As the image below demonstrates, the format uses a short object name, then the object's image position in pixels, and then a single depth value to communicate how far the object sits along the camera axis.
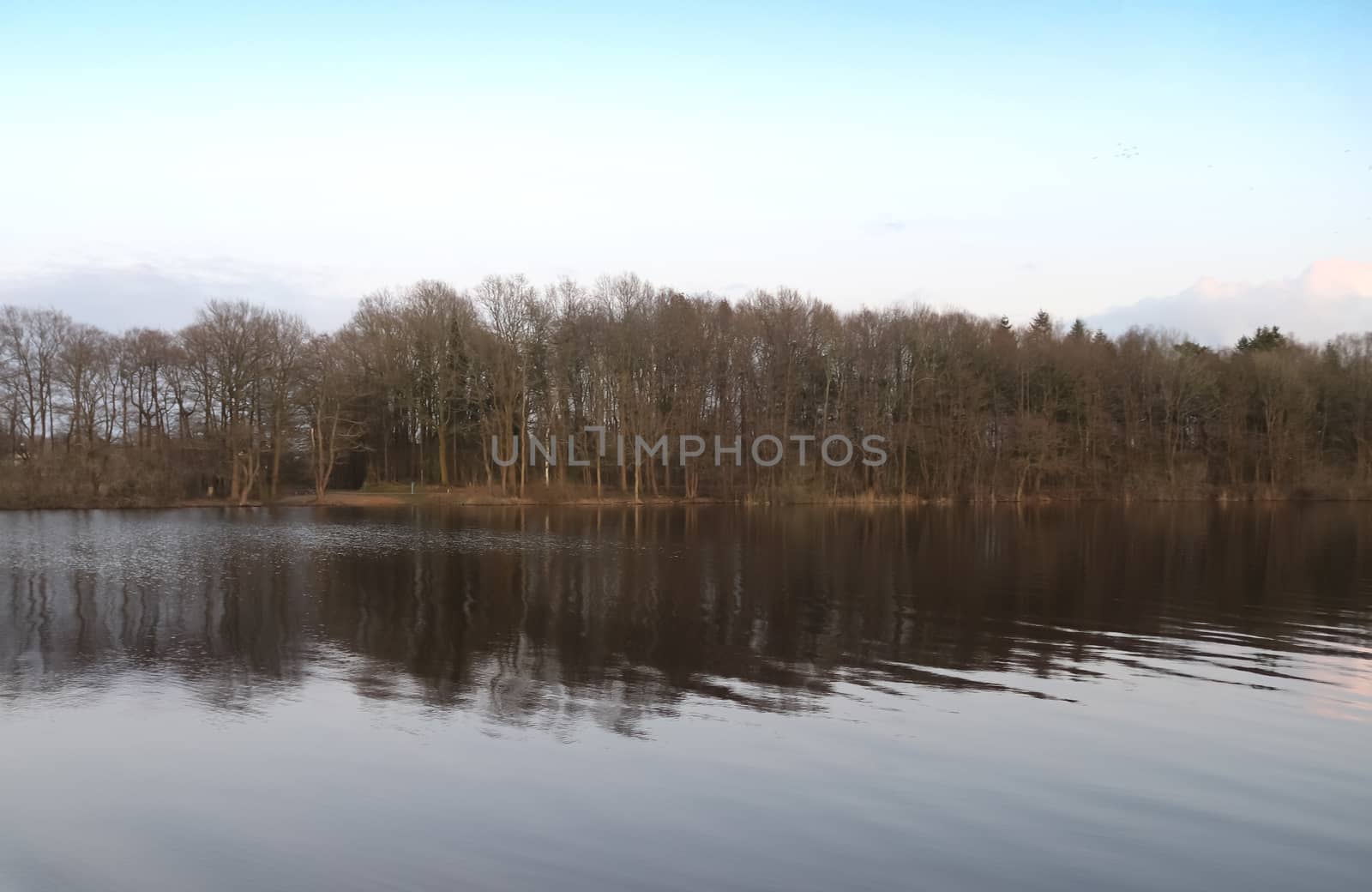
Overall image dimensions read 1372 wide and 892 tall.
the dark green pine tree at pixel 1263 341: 83.62
